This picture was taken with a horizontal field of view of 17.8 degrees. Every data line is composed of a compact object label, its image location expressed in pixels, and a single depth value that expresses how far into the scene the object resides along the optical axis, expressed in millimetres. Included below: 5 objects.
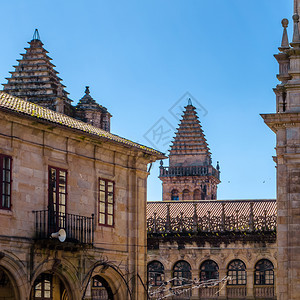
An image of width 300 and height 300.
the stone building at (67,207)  33031
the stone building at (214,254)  59688
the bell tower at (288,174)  36531
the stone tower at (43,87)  64875
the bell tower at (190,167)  100188
